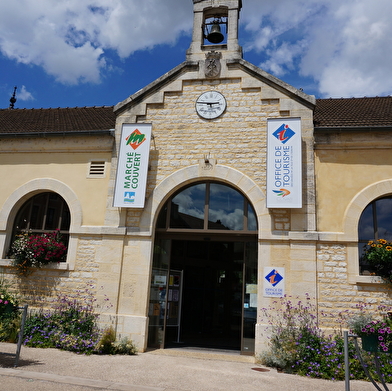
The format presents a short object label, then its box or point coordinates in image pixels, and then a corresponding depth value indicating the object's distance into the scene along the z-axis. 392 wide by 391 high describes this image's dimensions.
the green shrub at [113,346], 8.15
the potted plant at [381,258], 7.86
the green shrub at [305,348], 7.13
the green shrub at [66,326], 8.31
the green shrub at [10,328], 8.80
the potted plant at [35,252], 9.48
